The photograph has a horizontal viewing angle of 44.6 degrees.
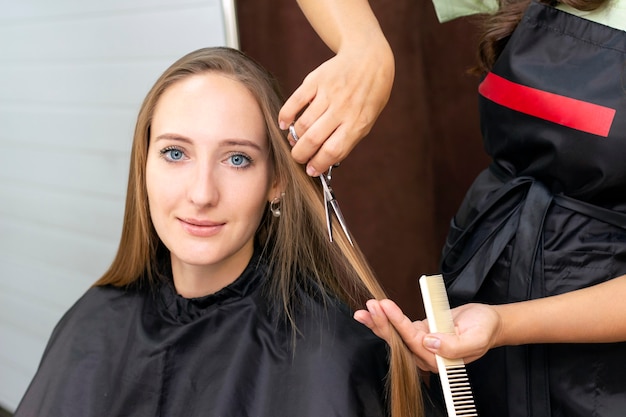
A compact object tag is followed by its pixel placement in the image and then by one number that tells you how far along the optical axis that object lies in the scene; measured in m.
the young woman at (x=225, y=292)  1.40
